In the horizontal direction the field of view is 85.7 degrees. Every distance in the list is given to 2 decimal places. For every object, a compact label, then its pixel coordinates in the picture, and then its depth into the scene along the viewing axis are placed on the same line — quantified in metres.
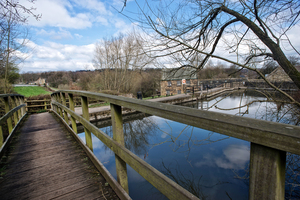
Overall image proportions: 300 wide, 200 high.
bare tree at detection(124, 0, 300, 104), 2.85
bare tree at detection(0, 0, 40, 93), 7.36
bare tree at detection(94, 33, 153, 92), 20.05
